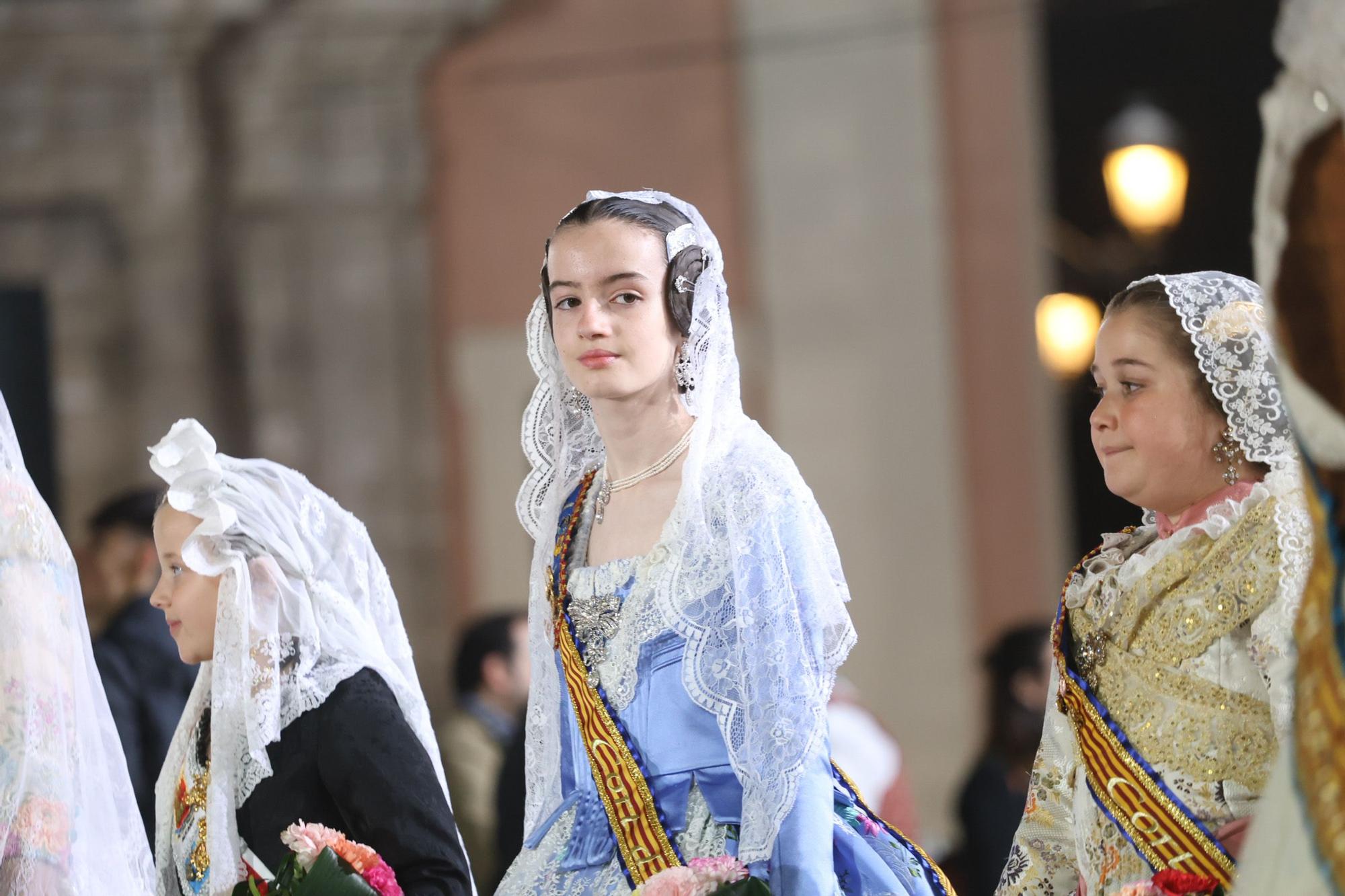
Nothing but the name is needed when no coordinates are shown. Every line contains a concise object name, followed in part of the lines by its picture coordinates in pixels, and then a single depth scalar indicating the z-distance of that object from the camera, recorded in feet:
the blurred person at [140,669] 32.71
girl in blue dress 18.84
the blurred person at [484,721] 44.21
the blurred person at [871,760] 40.09
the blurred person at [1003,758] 39.17
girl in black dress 20.66
